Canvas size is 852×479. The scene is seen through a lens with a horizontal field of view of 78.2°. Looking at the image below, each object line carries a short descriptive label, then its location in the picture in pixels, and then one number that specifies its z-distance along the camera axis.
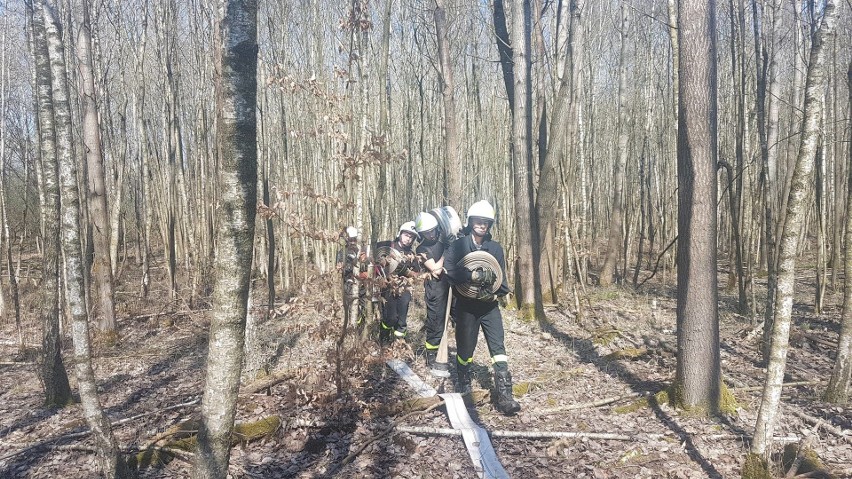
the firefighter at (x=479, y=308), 4.90
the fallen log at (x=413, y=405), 4.82
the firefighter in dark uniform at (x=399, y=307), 6.77
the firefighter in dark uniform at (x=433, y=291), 6.28
